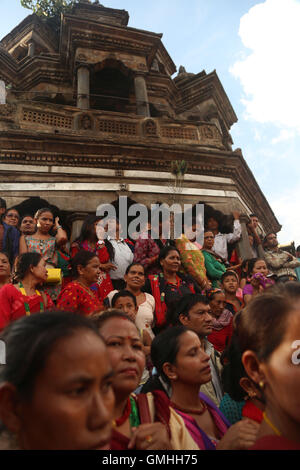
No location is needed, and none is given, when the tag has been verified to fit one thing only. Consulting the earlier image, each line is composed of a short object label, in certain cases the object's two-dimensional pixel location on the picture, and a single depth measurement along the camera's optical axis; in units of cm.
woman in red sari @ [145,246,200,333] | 444
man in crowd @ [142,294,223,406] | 318
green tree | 1669
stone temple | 871
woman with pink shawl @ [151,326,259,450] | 219
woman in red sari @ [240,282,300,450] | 132
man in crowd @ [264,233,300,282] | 764
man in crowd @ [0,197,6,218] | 635
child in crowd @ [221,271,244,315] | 521
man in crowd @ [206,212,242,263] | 823
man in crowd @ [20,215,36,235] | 560
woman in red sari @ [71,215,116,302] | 532
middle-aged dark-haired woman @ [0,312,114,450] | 110
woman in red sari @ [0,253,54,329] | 322
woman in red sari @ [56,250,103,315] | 363
